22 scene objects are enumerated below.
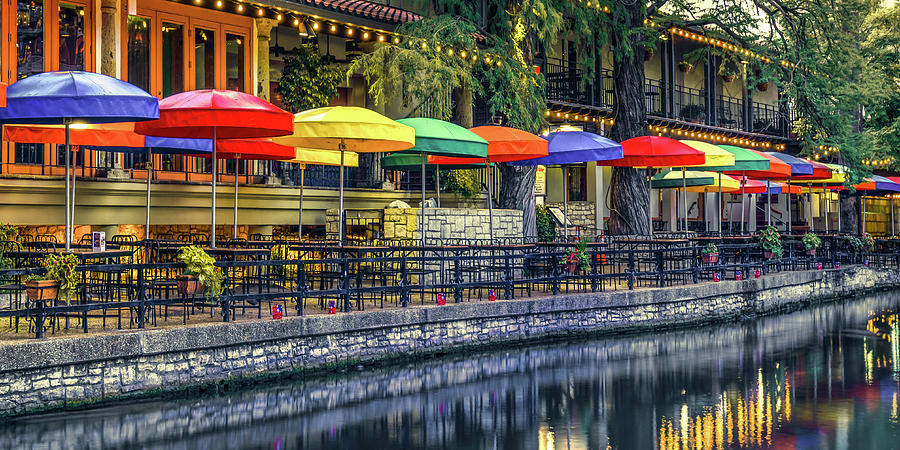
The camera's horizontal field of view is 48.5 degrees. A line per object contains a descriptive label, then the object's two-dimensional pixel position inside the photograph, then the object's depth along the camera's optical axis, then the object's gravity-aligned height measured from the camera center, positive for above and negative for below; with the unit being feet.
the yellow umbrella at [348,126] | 44.24 +5.39
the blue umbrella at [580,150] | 57.93 +5.52
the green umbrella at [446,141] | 48.34 +5.11
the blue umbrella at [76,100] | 33.99 +5.18
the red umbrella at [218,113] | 38.86 +5.30
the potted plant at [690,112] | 121.60 +15.98
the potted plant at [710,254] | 63.31 -0.69
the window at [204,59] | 63.52 +12.10
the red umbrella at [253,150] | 49.99 +5.06
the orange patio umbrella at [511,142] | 53.21 +5.52
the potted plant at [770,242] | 72.54 +0.02
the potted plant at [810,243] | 79.46 -0.10
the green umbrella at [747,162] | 71.05 +5.76
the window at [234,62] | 66.03 +12.61
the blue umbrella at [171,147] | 47.24 +5.01
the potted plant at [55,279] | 32.04 -0.93
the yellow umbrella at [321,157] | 56.90 +5.23
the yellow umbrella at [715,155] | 66.95 +5.91
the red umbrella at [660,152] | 64.11 +5.85
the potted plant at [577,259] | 53.11 -0.77
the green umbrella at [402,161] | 59.57 +5.20
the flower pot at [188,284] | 36.14 -1.26
